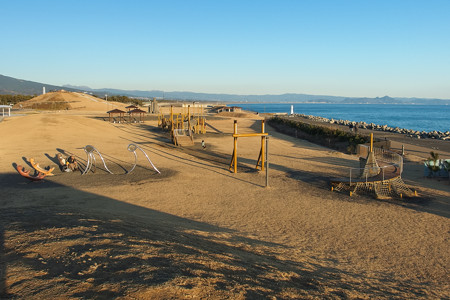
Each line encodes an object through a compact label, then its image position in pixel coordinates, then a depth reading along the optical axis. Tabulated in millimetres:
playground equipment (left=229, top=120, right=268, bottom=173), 15933
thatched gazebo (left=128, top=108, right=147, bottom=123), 43838
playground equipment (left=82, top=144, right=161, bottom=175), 15672
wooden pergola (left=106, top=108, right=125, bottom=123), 41969
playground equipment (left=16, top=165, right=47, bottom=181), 13531
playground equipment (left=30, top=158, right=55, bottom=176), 14329
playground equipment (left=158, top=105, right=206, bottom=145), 25000
